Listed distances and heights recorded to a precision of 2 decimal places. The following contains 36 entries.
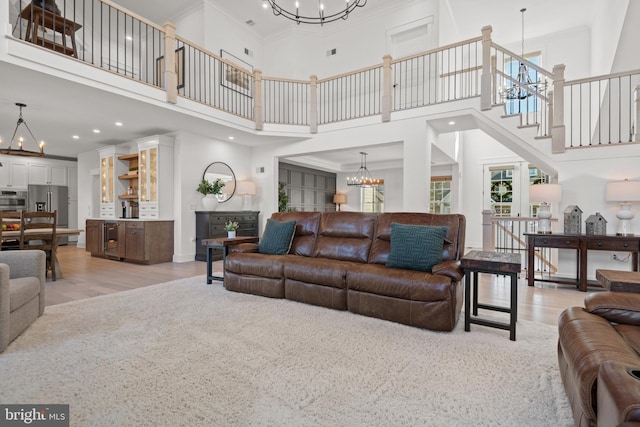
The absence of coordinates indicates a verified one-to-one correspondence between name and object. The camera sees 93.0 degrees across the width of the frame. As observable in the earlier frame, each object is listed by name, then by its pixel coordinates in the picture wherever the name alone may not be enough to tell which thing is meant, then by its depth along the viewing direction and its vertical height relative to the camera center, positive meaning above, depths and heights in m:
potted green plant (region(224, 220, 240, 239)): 4.41 -0.29
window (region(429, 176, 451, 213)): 9.52 +0.50
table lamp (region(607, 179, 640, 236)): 3.73 +0.20
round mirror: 6.66 +0.75
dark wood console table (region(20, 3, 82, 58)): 4.07 +2.76
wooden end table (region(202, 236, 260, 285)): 3.87 -0.44
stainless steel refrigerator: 8.52 +0.25
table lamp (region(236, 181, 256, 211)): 6.91 +0.49
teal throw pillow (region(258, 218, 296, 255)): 3.74 -0.36
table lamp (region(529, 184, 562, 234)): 4.19 +0.19
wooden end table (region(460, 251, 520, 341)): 2.32 -0.47
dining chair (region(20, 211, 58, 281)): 4.16 -0.38
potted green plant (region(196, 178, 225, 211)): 6.30 +0.36
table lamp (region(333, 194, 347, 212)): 10.89 +0.44
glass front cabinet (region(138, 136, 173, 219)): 6.03 +0.64
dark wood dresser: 6.23 -0.32
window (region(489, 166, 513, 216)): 8.39 +0.61
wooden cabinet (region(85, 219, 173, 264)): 5.71 -0.63
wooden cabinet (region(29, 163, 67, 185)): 8.59 +1.01
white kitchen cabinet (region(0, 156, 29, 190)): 8.02 +0.94
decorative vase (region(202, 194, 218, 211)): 6.32 +0.16
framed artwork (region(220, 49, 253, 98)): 6.96 +3.09
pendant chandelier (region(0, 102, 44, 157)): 4.38 +0.83
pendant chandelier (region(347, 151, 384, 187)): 8.54 +1.17
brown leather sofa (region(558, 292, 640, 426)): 0.86 -0.55
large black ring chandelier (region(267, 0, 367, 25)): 6.97 +4.80
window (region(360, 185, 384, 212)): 10.68 +0.41
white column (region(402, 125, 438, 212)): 5.37 +0.73
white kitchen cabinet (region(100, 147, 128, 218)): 6.86 +0.65
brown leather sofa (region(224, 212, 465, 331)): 2.52 -0.59
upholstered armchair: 2.07 -0.64
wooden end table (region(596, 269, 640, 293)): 1.97 -0.46
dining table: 4.22 -0.36
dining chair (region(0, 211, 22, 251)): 4.03 -0.43
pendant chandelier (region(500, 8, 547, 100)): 5.22 +2.33
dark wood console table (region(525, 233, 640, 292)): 3.73 -0.43
